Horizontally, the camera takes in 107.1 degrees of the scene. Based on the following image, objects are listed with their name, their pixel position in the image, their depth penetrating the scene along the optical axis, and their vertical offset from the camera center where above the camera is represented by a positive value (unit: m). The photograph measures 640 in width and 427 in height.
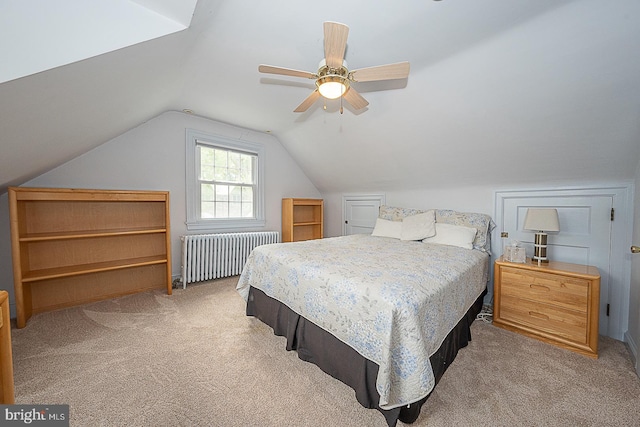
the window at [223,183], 3.37 +0.33
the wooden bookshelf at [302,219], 4.15 -0.28
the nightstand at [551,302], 1.80 -0.80
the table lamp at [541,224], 2.15 -0.17
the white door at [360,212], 4.12 -0.14
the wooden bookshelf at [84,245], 2.21 -0.48
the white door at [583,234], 2.16 -0.28
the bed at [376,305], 1.16 -0.64
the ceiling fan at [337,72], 1.45 +0.90
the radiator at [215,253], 3.15 -0.70
